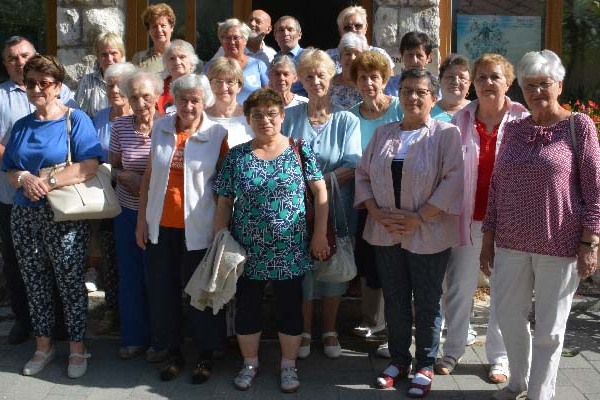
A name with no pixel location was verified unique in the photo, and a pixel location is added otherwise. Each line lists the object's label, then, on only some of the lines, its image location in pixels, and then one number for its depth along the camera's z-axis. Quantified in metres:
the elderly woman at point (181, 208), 4.73
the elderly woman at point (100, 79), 5.73
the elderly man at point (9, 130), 5.47
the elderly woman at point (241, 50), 6.03
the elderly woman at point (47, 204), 4.82
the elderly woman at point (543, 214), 4.07
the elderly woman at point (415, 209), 4.52
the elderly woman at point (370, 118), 5.05
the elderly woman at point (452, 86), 5.07
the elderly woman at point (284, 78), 5.27
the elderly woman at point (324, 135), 5.01
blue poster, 7.51
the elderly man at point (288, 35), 6.45
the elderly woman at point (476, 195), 4.71
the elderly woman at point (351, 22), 6.19
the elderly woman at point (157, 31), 6.11
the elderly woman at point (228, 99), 5.03
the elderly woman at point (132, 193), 4.98
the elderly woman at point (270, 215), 4.58
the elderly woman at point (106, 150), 5.27
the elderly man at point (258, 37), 6.65
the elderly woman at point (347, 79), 5.58
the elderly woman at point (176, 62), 5.47
